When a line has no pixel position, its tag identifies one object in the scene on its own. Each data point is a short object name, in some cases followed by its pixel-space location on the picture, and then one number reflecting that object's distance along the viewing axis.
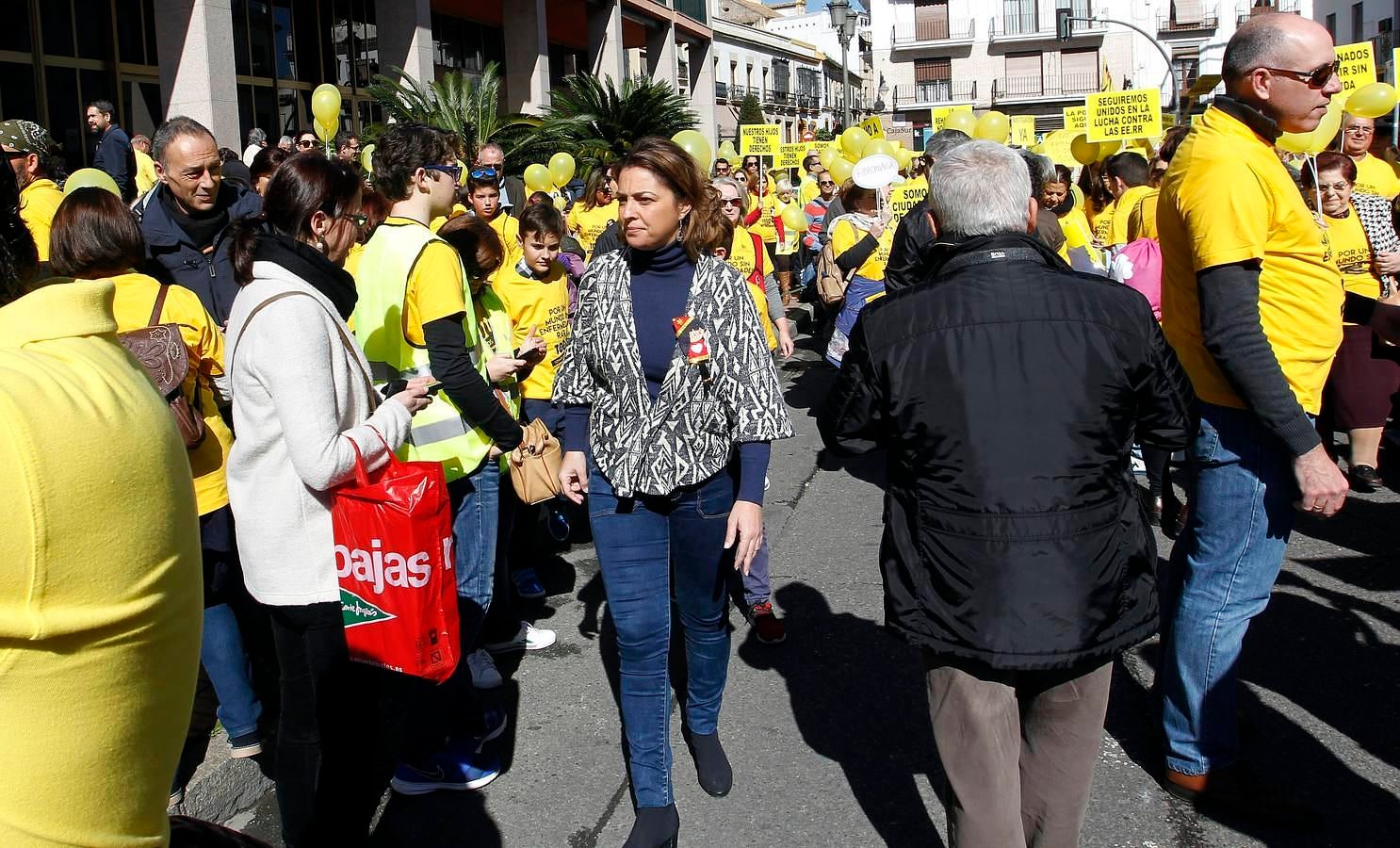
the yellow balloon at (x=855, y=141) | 10.92
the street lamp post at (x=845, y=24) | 22.09
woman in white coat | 2.58
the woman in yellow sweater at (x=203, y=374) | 3.41
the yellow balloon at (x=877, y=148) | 9.88
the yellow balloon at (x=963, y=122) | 9.51
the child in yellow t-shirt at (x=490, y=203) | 6.30
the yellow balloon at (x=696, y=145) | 9.14
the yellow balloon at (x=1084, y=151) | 10.45
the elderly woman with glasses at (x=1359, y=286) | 5.89
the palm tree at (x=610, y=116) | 20.80
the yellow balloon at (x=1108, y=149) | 10.40
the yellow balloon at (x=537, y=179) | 12.16
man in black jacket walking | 2.32
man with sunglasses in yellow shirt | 2.88
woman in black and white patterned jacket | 3.14
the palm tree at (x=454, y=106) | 17.58
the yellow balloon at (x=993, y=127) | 8.91
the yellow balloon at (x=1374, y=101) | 8.14
